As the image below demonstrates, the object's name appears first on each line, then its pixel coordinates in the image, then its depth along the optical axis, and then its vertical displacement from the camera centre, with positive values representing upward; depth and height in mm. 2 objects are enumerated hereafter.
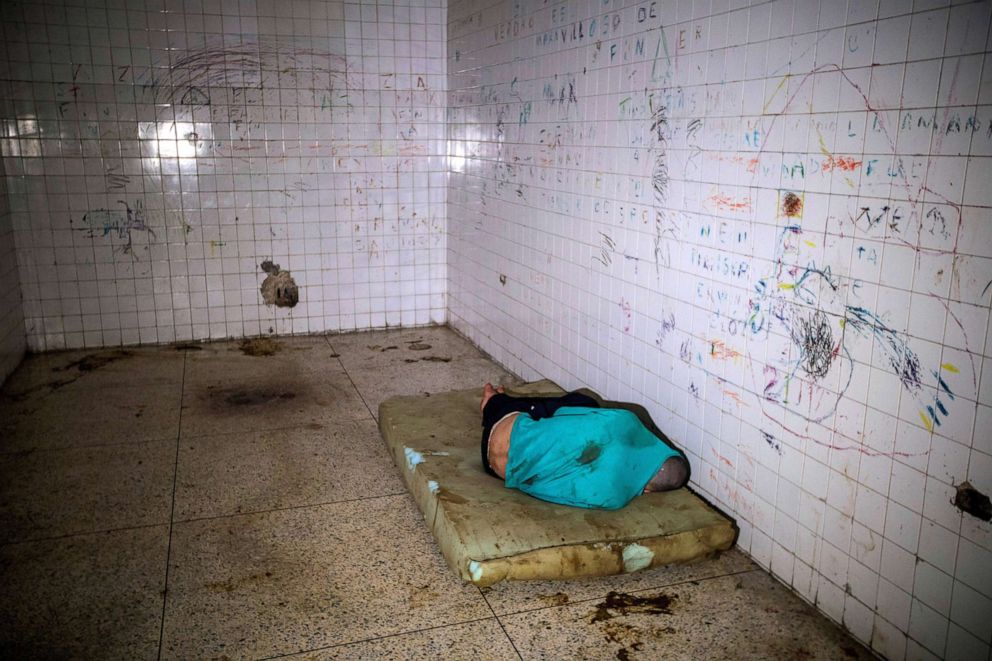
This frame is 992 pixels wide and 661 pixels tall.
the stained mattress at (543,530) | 2787 -1364
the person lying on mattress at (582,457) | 3021 -1182
